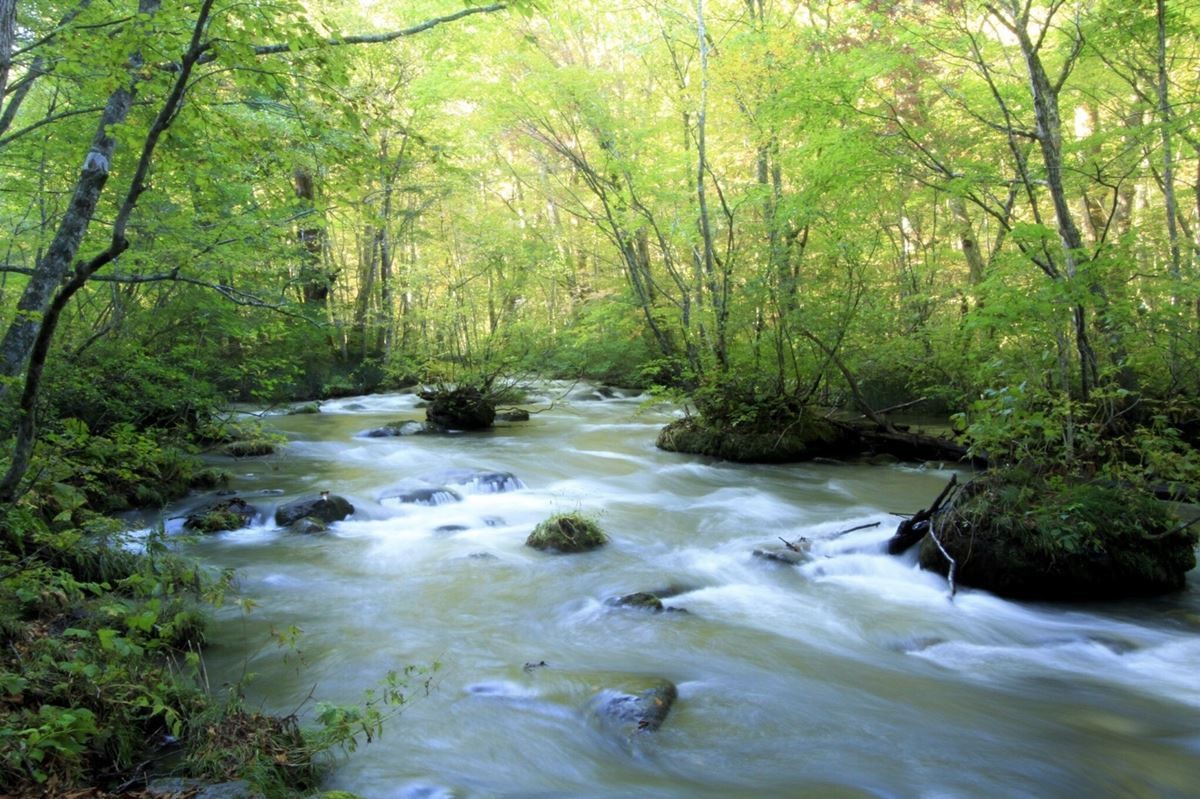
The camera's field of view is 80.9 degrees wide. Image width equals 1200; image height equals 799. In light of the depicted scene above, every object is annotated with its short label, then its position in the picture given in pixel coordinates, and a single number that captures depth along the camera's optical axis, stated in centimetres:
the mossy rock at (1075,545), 609
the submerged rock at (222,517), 807
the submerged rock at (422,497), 974
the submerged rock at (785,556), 733
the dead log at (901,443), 1134
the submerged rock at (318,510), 853
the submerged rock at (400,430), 1506
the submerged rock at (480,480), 1047
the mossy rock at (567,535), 771
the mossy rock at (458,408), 1588
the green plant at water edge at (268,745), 304
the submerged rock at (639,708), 413
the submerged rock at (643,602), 606
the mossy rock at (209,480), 980
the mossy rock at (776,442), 1234
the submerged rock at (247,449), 1219
